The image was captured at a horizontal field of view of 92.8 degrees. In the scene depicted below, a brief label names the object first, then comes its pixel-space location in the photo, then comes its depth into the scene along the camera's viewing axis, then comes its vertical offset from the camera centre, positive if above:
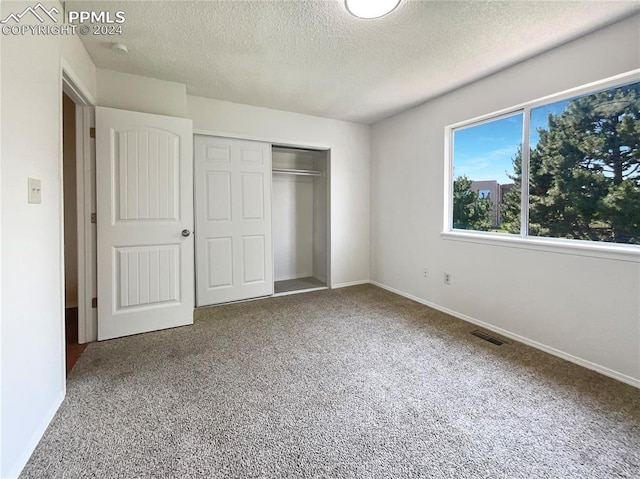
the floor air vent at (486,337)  2.68 -0.95
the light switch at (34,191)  1.50 +0.21
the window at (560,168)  2.15 +0.55
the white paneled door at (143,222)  2.71 +0.10
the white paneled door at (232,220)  3.59 +0.16
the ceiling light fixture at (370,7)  1.85 +1.41
